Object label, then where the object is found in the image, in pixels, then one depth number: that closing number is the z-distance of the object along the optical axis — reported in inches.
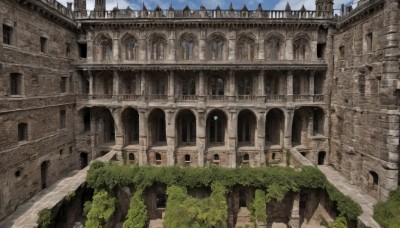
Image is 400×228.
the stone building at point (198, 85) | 949.2
